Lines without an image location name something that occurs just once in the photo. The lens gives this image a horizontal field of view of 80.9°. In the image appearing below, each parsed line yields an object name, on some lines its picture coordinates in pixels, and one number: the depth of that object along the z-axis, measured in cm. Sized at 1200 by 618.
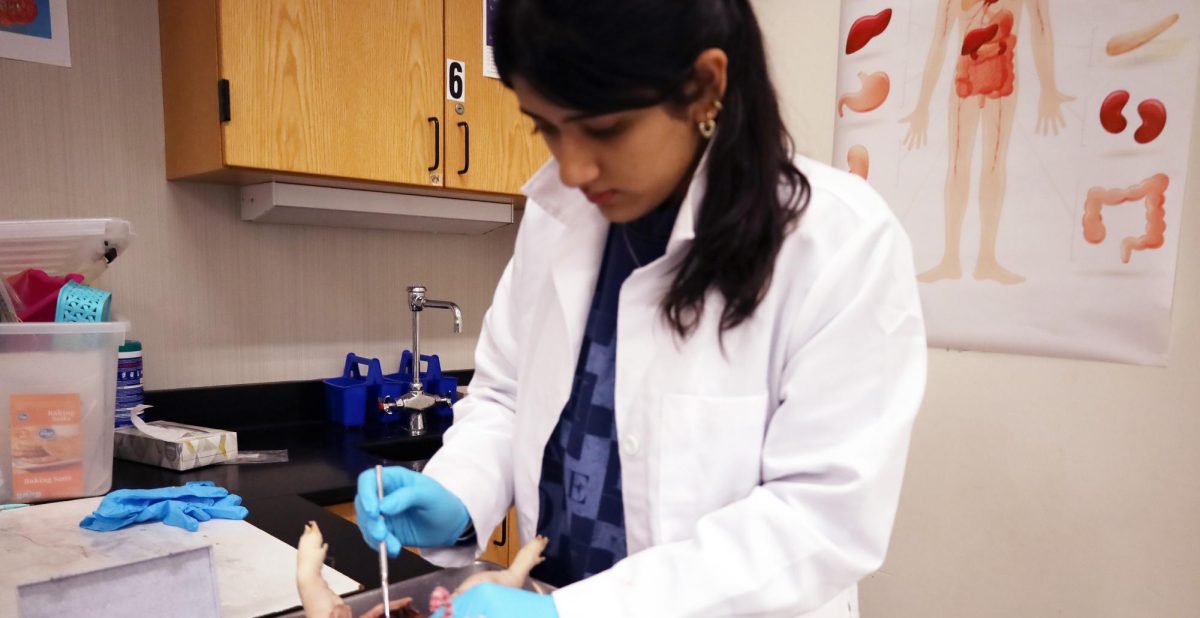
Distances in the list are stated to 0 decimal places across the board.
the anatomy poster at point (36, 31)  157
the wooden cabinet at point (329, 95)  154
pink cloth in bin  130
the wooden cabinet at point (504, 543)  188
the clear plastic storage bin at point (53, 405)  127
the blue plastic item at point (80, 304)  129
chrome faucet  196
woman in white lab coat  67
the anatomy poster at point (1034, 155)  132
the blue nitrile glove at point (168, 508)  117
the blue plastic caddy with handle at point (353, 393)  198
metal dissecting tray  84
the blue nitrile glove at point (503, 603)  67
